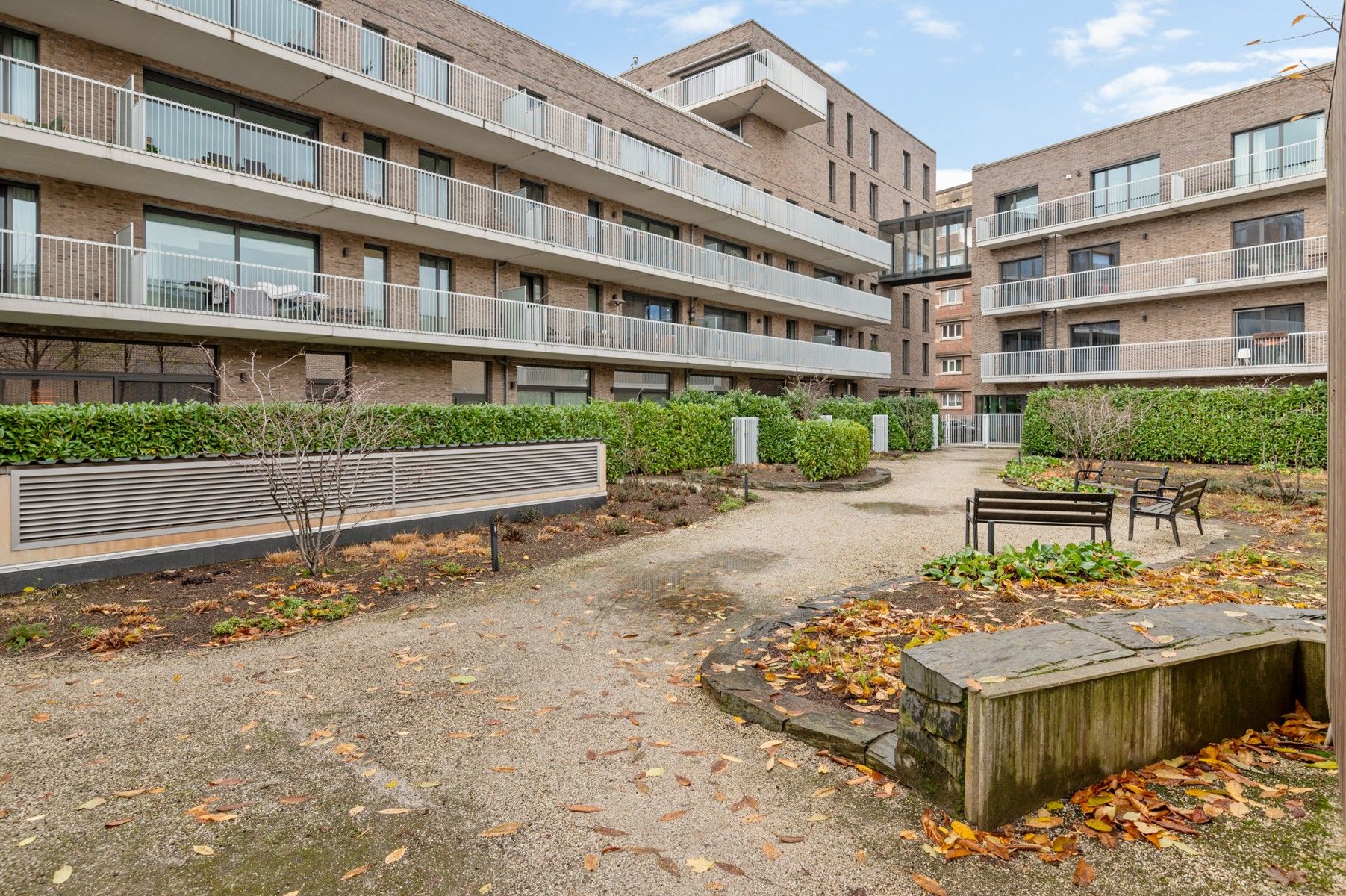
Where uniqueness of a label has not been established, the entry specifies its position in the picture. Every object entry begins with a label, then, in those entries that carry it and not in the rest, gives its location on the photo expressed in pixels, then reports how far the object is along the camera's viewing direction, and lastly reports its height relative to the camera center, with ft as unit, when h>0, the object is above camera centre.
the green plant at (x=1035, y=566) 21.09 -3.97
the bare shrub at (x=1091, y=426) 58.75 +1.31
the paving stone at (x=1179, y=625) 11.69 -3.39
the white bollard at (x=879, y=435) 85.81 +0.66
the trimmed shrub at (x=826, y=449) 53.36 -0.64
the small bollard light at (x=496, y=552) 27.48 -4.47
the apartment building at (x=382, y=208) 44.06 +19.59
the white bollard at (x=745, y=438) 65.21 +0.22
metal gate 104.83 +1.66
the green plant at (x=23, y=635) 18.85 -5.46
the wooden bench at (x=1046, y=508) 26.30 -2.67
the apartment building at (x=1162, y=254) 79.92 +25.08
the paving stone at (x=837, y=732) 11.80 -5.17
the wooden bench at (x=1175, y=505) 30.96 -3.05
